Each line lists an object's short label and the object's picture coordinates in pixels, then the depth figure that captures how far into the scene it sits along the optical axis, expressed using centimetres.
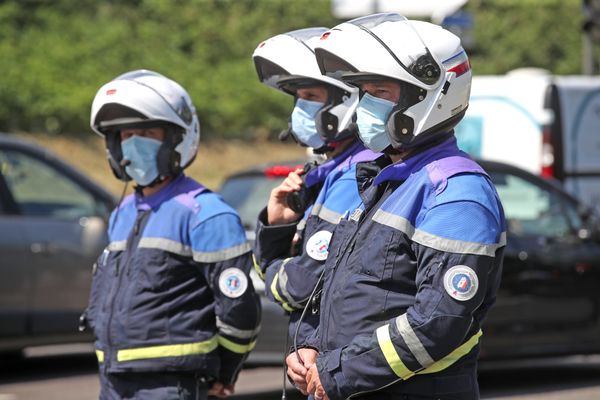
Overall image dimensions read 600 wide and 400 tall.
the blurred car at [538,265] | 1787
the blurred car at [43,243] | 1827
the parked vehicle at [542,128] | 2500
